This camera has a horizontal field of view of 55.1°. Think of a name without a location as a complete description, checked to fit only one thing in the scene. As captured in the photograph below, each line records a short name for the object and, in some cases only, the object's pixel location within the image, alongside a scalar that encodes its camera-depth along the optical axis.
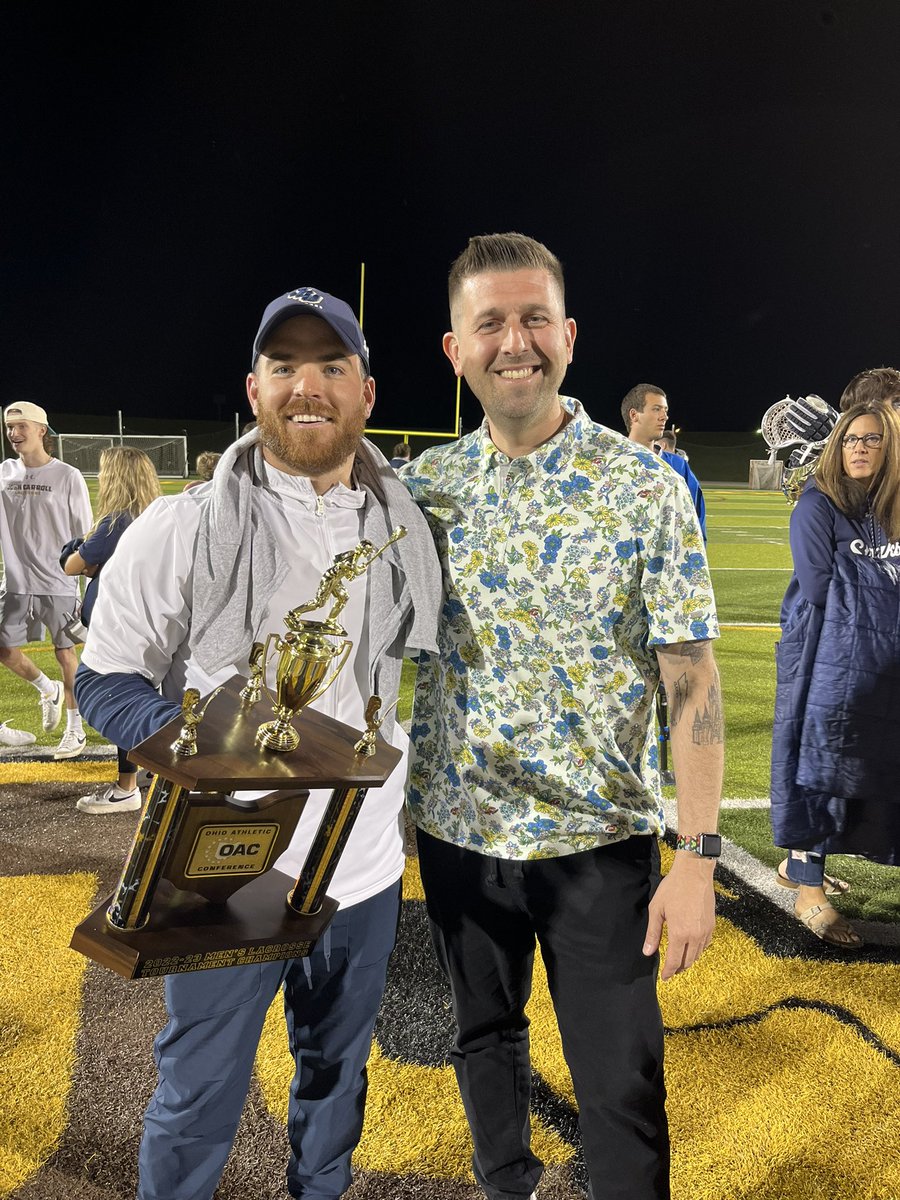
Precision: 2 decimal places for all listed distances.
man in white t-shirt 5.66
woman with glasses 3.11
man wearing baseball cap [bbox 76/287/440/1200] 1.59
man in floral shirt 1.73
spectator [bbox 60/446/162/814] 4.25
